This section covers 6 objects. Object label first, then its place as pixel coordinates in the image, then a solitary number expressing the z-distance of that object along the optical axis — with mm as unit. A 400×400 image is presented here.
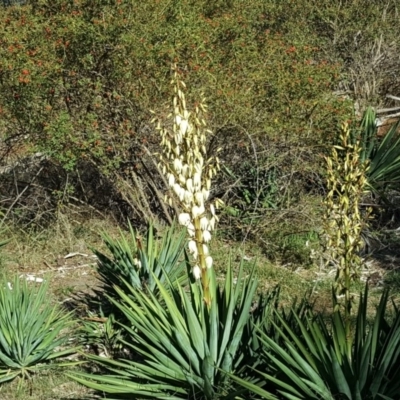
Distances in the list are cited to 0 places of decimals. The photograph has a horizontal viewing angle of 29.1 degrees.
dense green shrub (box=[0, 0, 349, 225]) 8938
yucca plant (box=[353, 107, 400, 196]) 10898
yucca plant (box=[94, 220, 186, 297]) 6457
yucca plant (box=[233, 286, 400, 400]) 3877
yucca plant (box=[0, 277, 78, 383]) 5805
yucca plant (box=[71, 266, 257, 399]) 4512
